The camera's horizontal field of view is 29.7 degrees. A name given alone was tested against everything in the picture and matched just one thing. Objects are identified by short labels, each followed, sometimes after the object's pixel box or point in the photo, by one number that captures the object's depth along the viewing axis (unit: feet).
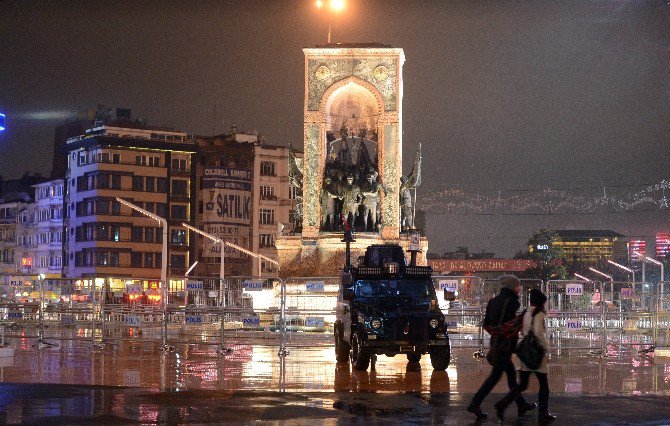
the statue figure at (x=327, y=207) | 198.08
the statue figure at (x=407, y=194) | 203.21
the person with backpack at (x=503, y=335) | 56.59
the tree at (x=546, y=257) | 376.68
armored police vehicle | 86.07
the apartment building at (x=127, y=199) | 358.02
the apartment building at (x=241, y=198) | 371.56
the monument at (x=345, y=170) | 196.44
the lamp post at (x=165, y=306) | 113.51
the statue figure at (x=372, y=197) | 195.31
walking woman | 55.72
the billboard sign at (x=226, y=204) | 369.71
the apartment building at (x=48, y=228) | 388.98
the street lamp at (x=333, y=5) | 207.00
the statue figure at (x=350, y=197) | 195.21
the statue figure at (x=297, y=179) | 202.90
